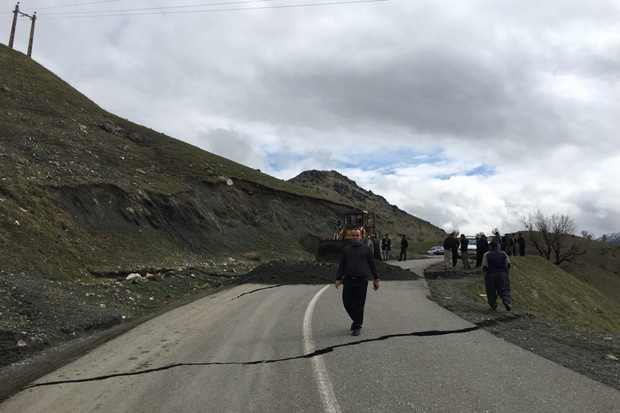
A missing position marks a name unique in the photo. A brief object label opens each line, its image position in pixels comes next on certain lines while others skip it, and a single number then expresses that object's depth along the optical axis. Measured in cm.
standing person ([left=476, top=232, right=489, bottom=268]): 1994
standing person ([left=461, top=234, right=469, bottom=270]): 2216
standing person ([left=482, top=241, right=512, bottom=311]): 1130
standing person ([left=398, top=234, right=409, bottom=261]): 3320
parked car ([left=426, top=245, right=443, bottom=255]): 5521
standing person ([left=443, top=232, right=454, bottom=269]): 2241
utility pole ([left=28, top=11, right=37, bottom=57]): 4497
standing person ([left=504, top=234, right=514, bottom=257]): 3155
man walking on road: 793
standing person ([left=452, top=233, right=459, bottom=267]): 2288
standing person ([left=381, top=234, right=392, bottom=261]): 3194
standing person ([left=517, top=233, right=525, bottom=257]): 3406
